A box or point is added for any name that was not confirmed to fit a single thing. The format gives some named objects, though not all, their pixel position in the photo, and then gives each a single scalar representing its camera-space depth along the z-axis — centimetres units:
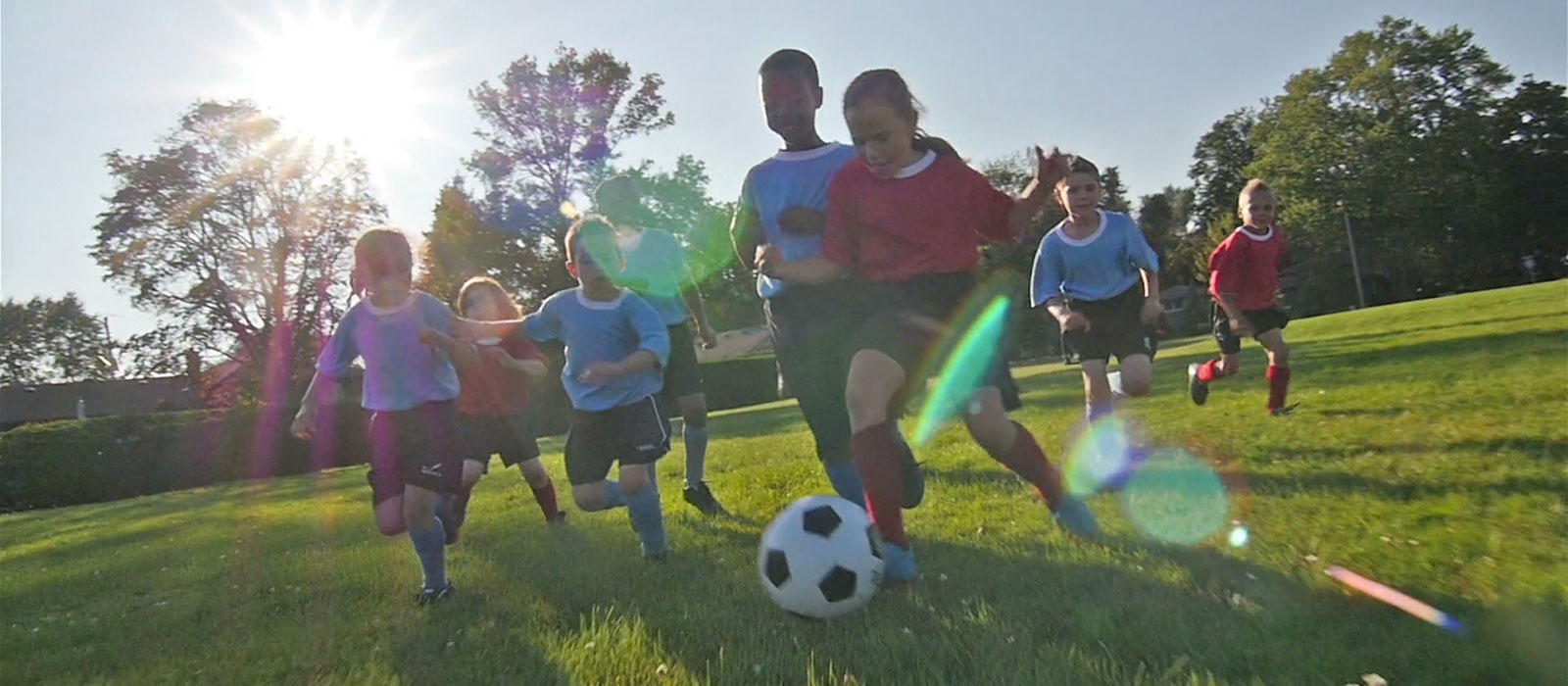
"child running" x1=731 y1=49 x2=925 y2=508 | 391
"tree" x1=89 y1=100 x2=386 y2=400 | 3472
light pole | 5566
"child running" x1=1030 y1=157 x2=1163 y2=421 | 575
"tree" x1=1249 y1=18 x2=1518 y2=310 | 5572
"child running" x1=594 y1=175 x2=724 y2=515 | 587
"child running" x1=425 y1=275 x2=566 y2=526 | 599
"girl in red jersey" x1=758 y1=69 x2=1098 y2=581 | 341
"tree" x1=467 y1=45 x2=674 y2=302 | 3750
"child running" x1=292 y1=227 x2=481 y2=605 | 444
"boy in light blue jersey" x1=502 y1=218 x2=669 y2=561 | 469
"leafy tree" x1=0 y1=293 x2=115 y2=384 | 6762
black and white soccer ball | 303
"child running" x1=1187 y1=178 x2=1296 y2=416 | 730
